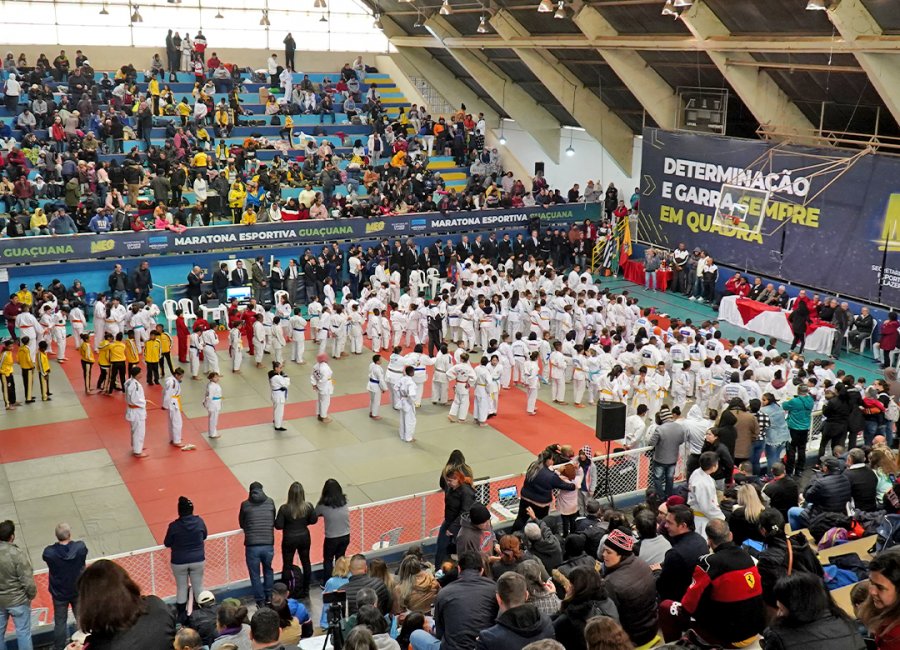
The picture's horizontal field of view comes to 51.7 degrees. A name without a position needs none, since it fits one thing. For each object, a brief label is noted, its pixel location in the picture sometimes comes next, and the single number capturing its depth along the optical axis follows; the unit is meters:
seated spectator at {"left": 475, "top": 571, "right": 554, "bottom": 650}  5.46
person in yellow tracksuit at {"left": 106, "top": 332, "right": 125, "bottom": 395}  18.81
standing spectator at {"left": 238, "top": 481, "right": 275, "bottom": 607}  10.62
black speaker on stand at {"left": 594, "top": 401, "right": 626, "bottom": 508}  12.25
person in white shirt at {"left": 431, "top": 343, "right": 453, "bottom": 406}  18.69
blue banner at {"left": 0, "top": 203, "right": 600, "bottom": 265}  24.28
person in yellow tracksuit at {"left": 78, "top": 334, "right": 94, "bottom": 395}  18.91
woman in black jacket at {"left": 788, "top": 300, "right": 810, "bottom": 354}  23.00
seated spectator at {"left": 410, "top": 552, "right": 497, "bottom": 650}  6.21
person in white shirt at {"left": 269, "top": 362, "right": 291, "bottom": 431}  16.92
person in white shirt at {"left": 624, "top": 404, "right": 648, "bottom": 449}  14.60
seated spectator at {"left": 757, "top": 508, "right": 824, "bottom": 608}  6.50
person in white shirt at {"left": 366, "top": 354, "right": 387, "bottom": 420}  17.48
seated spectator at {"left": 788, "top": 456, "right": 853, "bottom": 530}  9.77
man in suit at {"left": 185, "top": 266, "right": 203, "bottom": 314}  24.59
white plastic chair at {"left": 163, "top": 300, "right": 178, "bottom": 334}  23.47
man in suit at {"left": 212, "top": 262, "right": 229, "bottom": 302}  25.12
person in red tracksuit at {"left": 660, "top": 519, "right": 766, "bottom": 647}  6.01
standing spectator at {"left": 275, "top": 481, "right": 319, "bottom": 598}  10.71
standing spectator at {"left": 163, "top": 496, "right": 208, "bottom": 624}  10.13
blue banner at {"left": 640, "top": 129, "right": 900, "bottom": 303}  23.72
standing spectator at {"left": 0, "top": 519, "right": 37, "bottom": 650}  9.05
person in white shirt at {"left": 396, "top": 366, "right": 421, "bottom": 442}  16.61
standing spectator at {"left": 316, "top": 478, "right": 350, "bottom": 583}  10.90
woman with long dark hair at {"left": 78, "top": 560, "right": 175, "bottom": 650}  4.30
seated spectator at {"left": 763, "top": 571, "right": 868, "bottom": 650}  4.81
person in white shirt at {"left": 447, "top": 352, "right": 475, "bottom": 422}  17.67
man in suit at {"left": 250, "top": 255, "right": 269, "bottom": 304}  26.02
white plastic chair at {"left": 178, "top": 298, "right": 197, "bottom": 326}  23.98
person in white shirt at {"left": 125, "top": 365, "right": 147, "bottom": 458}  15.55
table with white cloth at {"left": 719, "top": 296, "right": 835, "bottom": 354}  23.03
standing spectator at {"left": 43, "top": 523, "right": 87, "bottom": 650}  9.54
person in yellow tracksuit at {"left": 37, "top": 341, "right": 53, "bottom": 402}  18.12
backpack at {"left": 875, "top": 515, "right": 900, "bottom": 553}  8.00
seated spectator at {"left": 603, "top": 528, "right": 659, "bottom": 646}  6.29
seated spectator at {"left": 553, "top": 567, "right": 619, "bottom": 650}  5.80
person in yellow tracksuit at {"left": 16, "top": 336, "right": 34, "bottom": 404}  18.05
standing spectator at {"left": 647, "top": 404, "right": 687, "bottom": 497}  12.79
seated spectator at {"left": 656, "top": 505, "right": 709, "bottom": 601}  6.72
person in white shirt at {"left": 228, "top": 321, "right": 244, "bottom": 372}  20.53
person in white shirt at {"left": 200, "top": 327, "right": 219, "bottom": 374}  19.80
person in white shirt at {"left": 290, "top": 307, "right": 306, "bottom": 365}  20.91
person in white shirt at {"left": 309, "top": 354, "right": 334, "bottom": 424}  17.34
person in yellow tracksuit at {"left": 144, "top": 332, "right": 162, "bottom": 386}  19.34
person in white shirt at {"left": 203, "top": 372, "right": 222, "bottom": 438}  16.34
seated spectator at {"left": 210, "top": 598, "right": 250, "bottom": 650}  6.73
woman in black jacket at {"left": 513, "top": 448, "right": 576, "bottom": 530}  10.88
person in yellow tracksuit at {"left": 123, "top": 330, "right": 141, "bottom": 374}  19.03
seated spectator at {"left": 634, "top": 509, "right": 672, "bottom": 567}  7.68
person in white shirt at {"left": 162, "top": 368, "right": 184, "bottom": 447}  16.09
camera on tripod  7.07
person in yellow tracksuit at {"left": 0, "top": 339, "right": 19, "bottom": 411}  17.89
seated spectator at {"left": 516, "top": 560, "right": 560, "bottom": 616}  6.56
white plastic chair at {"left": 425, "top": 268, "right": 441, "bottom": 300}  27.82
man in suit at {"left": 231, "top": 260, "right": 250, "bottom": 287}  25.61
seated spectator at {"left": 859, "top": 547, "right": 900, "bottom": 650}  4.88
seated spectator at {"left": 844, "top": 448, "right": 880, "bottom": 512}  9.85
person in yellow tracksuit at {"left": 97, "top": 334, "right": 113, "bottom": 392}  18.81
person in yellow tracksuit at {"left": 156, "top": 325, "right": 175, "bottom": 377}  19.39
